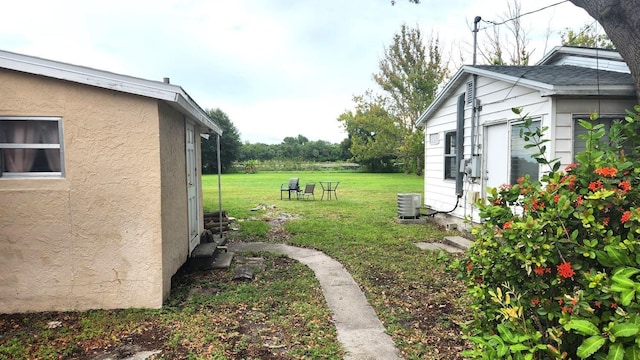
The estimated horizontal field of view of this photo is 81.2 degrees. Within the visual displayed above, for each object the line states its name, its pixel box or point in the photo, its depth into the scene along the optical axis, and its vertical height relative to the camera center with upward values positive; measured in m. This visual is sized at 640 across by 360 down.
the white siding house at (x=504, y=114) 5.67 +0.79
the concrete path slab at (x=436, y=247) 7.00 -1.70
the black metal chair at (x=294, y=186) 15.88 -1.09
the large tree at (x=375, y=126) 29.25 +2.72
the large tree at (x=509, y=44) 22.16 +7.13
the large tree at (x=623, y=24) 4.62 +1.70
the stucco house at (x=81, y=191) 4.15 -0.32
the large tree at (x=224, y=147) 39.66 +1.51
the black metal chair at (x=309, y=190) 15.36 -1.22
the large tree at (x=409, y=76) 27.44 +6.23
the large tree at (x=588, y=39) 19.48 +6.26
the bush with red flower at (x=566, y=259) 1.24 -0.41
